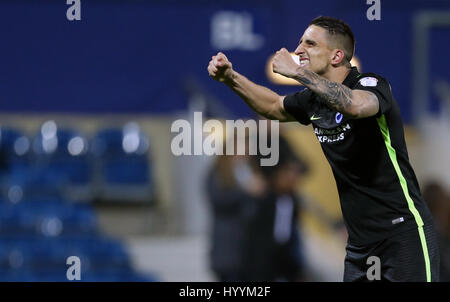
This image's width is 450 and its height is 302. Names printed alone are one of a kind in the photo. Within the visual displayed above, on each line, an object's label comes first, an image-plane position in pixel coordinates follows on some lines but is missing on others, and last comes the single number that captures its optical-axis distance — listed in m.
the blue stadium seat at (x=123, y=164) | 21.06
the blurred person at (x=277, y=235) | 16.08
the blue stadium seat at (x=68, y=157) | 20.77
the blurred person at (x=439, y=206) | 17.03
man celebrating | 9.14
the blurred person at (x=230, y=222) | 16.06
